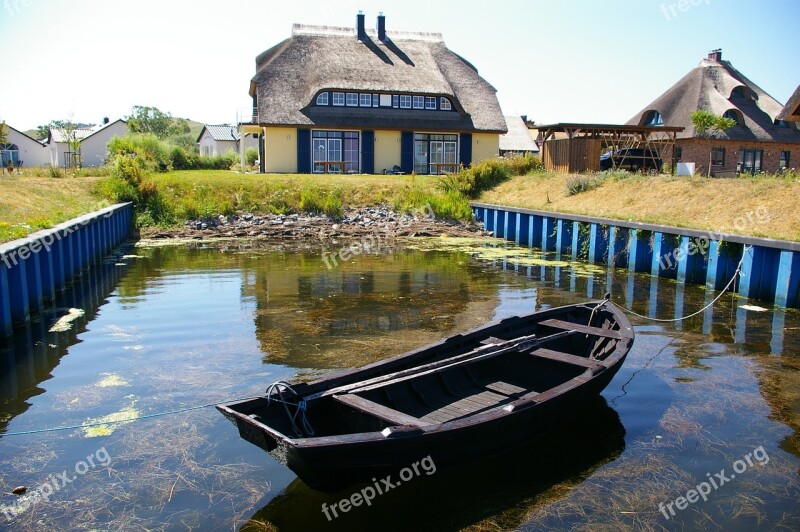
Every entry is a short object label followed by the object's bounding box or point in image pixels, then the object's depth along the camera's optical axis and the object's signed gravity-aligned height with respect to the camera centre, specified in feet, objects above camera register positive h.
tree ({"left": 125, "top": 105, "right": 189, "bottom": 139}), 301.63 +28.01
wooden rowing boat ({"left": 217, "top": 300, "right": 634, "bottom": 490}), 15.48 -6.61
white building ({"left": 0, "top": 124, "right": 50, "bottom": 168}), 183.62 +8.24
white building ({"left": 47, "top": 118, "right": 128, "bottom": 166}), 179.63 +10.71
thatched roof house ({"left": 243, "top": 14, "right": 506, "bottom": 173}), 107.34 +12.57
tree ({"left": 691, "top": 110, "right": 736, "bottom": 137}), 114.93 +10.91
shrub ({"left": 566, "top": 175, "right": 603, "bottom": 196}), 75.97 -0.34
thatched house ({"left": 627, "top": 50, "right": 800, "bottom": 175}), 121.29 +12.41
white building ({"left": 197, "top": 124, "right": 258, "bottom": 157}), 199.93 +12.63
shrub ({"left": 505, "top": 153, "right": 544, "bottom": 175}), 95.81 +2.44
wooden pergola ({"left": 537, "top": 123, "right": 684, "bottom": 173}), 86.35 +5.43
